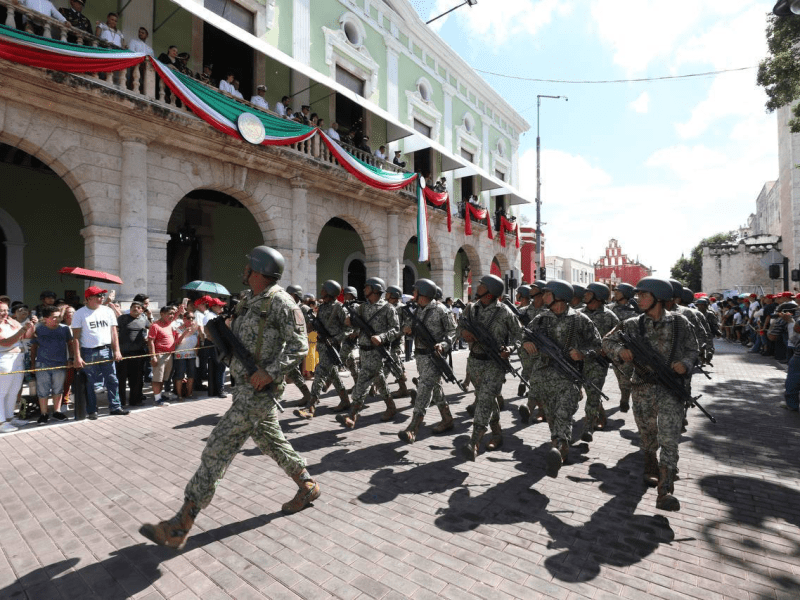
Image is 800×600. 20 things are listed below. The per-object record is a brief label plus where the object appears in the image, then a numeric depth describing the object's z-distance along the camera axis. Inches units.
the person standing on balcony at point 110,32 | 336.6
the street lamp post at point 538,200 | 925.5
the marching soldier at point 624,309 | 251.3
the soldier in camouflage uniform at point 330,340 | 253.8
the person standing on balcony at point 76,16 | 326.3
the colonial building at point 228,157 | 334.0
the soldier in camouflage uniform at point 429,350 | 204.4
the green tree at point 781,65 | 365.4
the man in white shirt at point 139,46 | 358.9
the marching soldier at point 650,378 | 140.2
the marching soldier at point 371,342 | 232.4
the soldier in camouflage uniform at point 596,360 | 209.6
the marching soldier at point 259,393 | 113.4
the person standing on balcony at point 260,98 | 454.0
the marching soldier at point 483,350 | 183.8
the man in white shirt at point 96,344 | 242.8
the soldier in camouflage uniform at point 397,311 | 249.1
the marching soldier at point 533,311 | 238.2
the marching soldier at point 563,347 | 169.5
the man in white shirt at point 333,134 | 528.6
